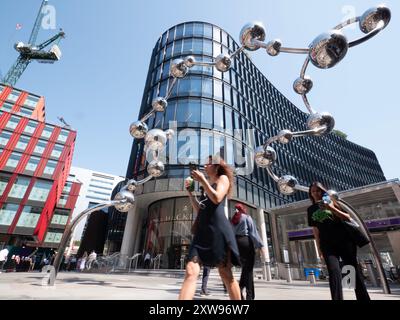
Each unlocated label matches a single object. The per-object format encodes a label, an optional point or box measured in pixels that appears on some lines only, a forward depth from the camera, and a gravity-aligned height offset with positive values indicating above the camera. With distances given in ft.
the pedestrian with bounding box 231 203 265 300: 12.93 +1.89
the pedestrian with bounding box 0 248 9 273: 50.95 +3.57
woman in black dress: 6.33 +0.92
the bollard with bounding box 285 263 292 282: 39.27 +1.38
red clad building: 110.32 +47.73
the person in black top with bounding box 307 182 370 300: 9.07 +1.48
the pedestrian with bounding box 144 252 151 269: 63.85 +4.01
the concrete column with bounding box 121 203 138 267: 69.91 +12.01
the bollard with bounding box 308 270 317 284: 38.02 +0.65
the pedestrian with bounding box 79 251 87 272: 62.43 +2.37
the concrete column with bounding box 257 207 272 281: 72.83 +15.70
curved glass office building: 66.44 +44.14
